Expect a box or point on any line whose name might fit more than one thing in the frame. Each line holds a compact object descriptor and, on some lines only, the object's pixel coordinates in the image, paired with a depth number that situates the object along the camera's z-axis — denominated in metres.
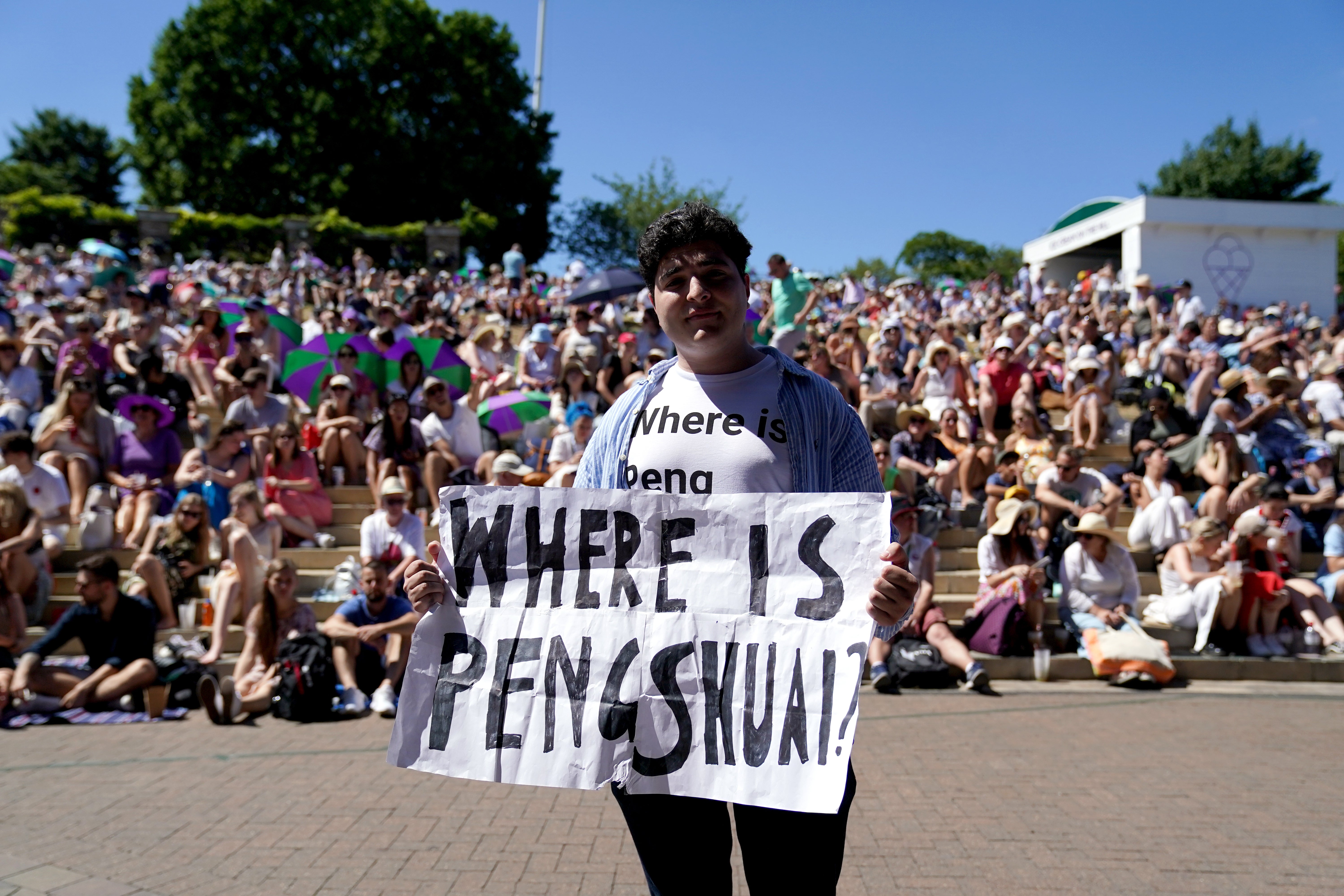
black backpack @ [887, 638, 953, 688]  7.39
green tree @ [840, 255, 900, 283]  79.44
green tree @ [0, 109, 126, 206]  59.06
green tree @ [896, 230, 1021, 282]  79.88
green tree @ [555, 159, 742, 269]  56.25
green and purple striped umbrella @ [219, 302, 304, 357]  12.56
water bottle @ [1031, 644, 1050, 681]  7.83
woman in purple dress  9.05
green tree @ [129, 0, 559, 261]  45.12
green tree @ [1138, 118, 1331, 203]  57.22
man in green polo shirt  11.57
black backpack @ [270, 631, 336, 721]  6.73
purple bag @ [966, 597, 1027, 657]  7.93
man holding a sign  2.20
